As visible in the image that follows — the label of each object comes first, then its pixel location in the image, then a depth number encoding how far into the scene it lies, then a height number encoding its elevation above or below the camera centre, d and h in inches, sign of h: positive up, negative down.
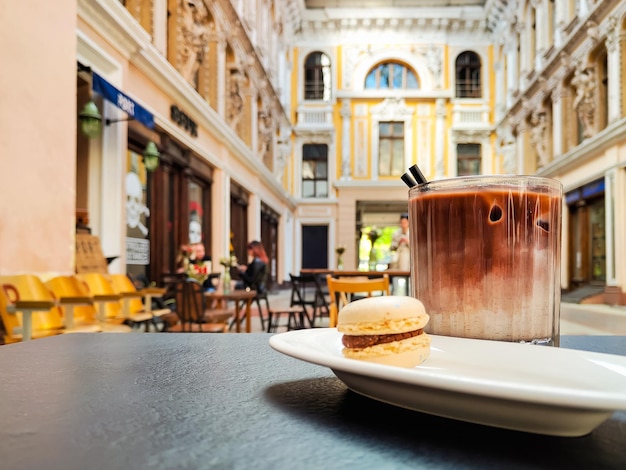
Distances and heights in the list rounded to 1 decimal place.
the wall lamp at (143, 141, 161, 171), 234.2 +42.4
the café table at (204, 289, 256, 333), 208.5 -21.3
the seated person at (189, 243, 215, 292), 256.4 -7.0
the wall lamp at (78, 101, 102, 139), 180.5 +45.7
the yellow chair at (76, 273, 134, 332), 157.5 -21.6
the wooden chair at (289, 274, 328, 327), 256.7 -22.6
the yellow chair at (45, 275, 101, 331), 153.7 -14.7
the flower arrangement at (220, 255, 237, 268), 237.6 -7.9
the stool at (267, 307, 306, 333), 224.7 -32.5
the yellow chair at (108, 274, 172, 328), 174.6 -21.2
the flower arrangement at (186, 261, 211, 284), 209.3 -11.2
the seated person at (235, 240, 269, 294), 305.9 -16.2
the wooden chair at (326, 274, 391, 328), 154.6 -12.6
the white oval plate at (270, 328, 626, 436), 12.9 -4.7
